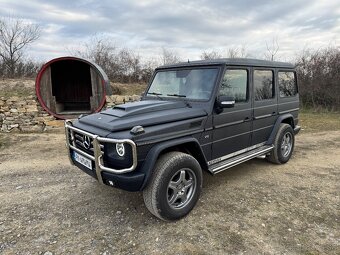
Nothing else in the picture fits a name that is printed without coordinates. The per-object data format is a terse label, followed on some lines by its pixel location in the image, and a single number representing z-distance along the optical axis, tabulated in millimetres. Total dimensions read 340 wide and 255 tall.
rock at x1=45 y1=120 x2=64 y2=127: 9258
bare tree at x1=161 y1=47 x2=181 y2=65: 21219
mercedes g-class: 2971
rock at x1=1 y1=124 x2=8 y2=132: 9078
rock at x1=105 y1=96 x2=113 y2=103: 9522
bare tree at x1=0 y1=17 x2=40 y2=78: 20453
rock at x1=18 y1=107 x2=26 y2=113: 9281
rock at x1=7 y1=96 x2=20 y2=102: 9297
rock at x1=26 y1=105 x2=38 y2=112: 9336
